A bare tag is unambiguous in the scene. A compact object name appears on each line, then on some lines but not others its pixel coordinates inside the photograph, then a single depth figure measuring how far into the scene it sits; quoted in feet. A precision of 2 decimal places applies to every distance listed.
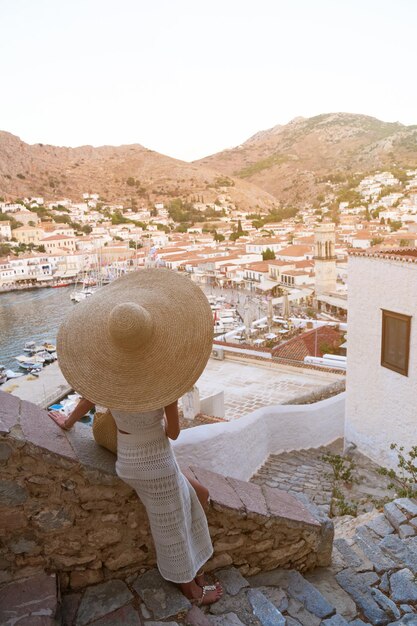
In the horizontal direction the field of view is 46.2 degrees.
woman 5.91
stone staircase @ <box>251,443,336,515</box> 16.12
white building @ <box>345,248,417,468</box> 19.70
